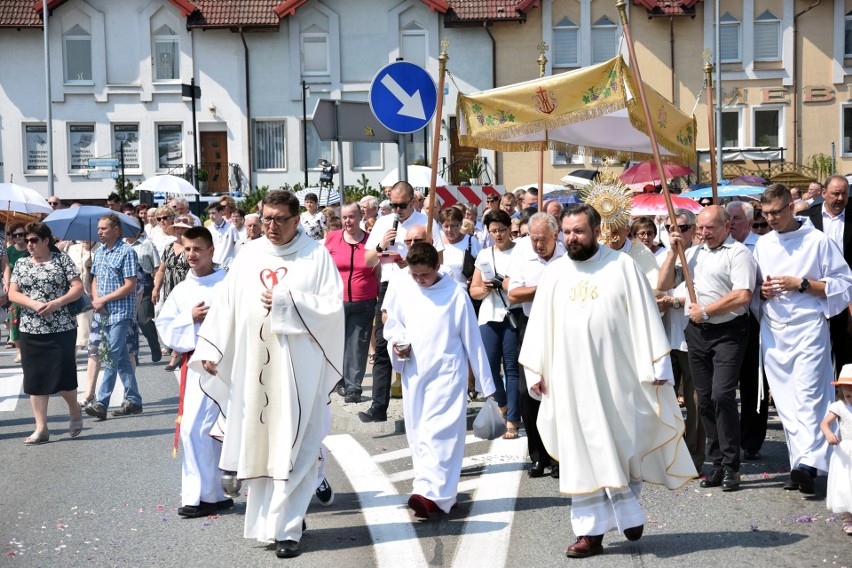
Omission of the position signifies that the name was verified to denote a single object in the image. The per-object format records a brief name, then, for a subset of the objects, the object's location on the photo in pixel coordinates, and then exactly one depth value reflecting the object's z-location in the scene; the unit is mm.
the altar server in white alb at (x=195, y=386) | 7977
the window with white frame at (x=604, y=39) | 43000
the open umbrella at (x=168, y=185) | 23219
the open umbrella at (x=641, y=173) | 20375
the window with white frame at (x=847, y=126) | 43125
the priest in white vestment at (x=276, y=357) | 7160
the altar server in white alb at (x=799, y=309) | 8555
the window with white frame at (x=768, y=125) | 43438
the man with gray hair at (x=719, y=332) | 8562
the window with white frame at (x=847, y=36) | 42656
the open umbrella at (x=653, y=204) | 13883
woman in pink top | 11984
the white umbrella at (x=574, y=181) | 31862
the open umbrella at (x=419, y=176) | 18375
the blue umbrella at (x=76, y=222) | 16094
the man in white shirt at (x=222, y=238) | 16438
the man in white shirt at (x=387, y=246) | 11273
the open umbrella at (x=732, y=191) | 19875
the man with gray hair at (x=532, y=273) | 8977
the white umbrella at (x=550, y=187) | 28484
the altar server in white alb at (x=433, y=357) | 8008
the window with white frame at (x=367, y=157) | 43281
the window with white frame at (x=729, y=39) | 43031
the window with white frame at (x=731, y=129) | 43656
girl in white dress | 7184
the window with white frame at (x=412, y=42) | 42906
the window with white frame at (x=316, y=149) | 43500
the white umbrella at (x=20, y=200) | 19422
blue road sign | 10867
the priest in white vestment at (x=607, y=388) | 6953
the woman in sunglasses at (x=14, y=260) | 12438
